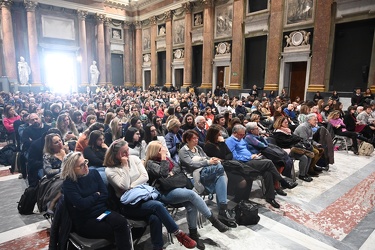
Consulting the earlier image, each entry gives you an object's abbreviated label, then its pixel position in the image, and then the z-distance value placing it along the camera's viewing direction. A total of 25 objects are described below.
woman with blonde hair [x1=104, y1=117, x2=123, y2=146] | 5.30
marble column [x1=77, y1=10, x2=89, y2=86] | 21.83
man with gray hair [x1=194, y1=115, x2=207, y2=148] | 5.35
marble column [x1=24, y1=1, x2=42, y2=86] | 19.01
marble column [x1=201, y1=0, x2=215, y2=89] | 17.52
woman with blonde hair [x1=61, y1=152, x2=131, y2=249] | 2.53
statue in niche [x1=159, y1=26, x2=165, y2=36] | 22.36
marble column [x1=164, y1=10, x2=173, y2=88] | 21.14
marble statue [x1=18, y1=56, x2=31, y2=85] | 19.00
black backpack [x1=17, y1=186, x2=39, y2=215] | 3.85
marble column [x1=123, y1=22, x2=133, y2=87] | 25.33
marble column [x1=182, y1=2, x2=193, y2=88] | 19.22
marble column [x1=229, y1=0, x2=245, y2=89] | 15.76
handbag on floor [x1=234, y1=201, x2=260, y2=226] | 3.63
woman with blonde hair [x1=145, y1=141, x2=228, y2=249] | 3.20
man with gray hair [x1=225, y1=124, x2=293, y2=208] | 4.25
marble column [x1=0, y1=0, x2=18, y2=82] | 18.03
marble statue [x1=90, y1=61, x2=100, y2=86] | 22.84
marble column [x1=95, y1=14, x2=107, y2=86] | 22.95
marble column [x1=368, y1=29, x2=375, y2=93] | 10.97
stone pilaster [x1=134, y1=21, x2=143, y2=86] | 25.19
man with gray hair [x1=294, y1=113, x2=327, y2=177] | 5.48
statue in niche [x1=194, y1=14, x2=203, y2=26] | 18.77
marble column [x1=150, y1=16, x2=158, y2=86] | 23.08
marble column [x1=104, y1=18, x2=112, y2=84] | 23.91
